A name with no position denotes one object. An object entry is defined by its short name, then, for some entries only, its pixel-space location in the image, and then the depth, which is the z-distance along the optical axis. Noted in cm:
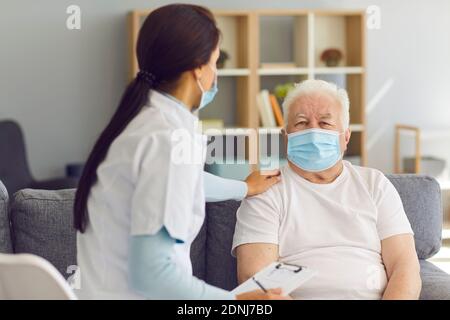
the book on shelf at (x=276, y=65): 492
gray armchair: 430
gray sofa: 221
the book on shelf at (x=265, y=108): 484
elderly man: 208
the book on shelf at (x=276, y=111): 484
